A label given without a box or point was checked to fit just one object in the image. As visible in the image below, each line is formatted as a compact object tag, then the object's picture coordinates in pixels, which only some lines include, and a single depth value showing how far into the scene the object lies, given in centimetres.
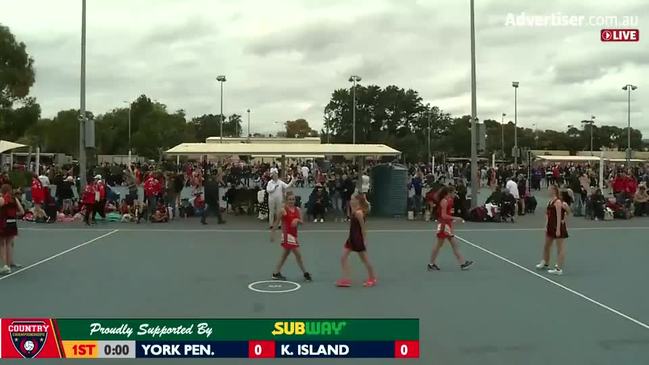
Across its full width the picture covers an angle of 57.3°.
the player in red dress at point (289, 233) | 1050
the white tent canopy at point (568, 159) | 5341
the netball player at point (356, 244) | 1015
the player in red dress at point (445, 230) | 1181
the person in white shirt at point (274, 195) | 1886
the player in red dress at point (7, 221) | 1110
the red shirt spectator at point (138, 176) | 3368
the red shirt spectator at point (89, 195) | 1977
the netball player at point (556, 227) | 1145
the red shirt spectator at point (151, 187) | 2123
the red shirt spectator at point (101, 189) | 1991
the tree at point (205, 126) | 13558
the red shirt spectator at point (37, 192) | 2023
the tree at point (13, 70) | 4728
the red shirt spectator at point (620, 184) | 2458
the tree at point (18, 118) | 4912
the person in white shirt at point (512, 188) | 2304
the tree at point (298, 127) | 16650
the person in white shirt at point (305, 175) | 4475
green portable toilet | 2314
